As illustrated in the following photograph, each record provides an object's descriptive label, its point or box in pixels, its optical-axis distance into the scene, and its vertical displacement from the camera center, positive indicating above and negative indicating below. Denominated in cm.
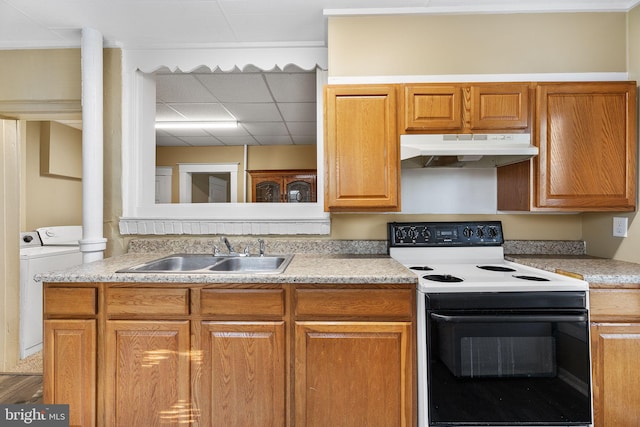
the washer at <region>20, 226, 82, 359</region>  268 -44
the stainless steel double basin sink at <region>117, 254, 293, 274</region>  205 -29
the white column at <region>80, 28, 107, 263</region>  208 +47
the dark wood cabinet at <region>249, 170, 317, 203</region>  585 +54
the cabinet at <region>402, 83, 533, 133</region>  181 +59
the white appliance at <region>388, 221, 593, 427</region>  139 -59
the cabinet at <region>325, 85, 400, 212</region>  184 +43
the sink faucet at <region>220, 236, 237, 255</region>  211 -19
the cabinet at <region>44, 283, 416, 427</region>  148 -63
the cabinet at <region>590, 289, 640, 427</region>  147 -64
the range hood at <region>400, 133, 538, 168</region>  168 +35
